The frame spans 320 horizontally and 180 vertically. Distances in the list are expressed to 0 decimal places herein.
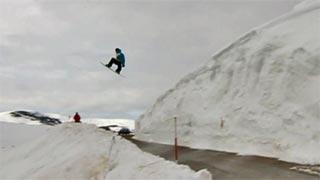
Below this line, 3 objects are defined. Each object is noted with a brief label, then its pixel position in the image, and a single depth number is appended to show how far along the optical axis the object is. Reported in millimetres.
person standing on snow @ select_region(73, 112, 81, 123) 21512
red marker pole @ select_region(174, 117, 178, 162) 21903
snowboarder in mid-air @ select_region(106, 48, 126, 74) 23641
